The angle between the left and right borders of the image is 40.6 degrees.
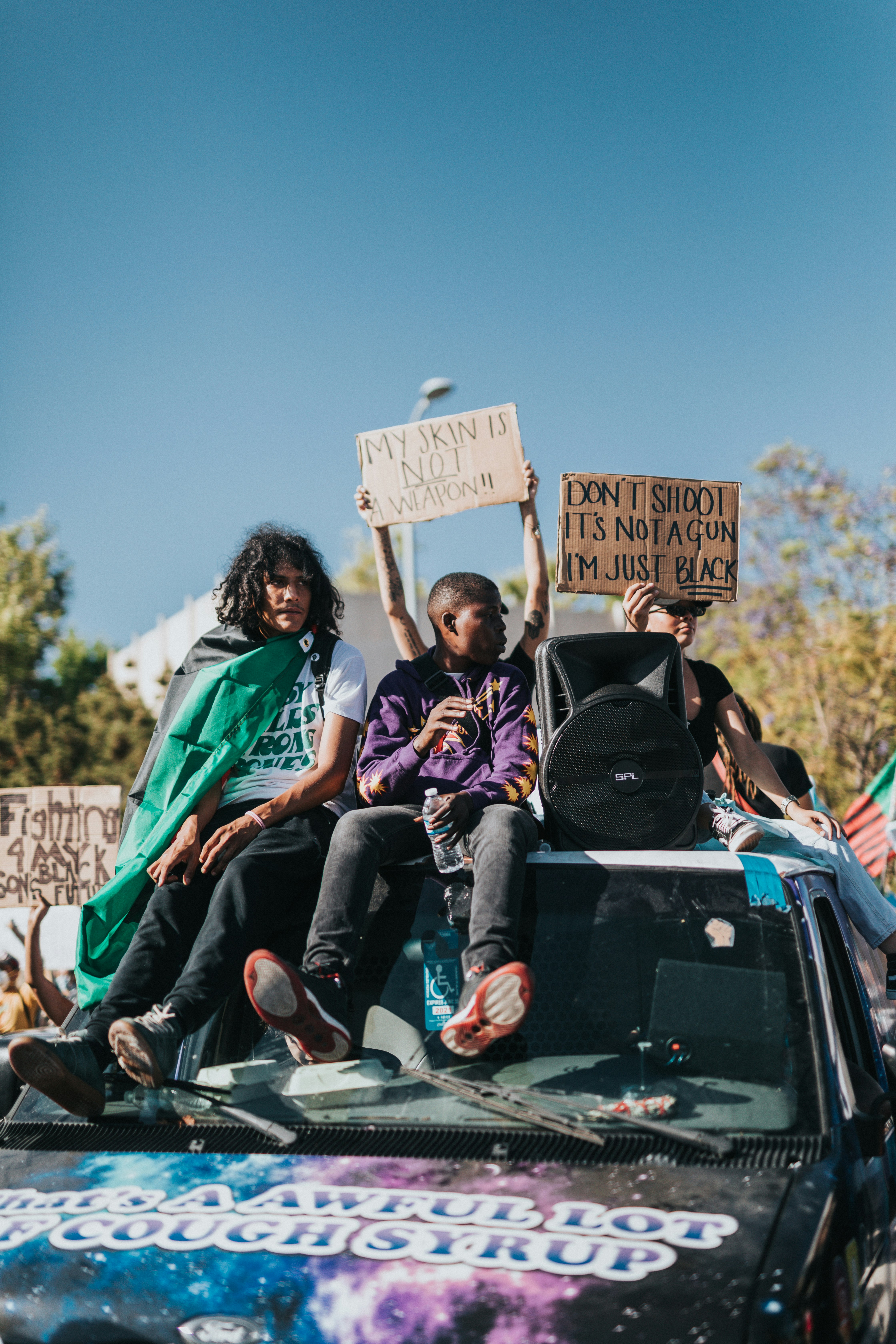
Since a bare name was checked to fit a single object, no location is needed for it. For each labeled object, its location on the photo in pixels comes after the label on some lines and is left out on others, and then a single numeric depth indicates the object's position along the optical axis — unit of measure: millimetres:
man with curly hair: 3135
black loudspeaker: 3531
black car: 2133
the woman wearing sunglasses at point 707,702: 4773
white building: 31125
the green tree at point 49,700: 23875
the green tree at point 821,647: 17609
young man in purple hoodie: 2865
